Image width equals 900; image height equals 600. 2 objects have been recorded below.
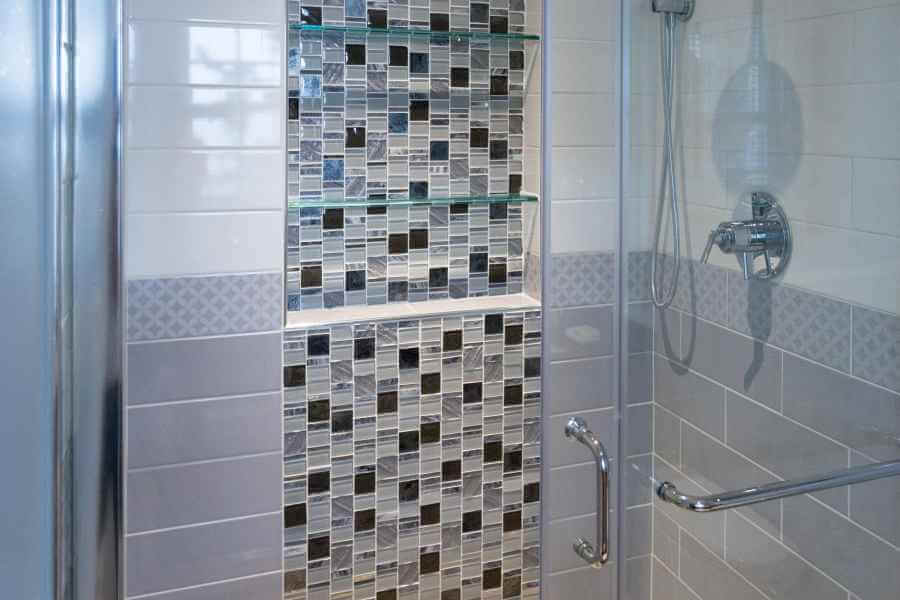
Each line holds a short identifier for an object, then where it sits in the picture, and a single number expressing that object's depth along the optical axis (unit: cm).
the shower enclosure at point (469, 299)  81
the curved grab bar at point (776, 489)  84
